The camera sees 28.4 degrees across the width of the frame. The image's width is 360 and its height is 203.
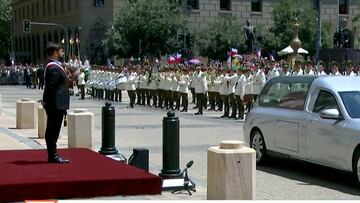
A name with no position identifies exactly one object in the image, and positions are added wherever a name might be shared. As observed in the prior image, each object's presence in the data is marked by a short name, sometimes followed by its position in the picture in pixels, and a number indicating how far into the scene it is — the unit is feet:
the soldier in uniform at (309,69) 80.79
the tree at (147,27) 179.83
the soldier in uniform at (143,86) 106.11
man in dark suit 34.45
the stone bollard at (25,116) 63.00
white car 34.47
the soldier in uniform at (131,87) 105.60
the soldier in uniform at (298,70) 81.15
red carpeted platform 29.50
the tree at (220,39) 184.96
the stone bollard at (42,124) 55.01
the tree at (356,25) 181.42
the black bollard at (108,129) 41.57
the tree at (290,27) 189.16
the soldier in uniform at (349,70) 78.66
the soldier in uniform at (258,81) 80.28
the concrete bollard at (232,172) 27.12
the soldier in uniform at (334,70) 79.81
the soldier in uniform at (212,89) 92.89
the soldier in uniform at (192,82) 96.17
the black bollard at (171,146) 33.65
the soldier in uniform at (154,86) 102.66
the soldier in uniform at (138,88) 108.01
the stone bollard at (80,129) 46.50
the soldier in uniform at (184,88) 93.45
